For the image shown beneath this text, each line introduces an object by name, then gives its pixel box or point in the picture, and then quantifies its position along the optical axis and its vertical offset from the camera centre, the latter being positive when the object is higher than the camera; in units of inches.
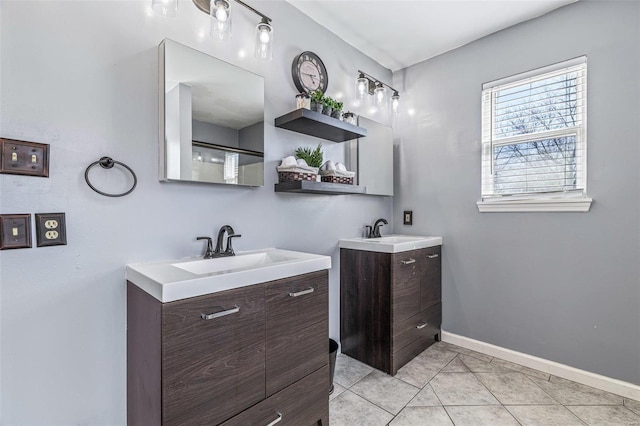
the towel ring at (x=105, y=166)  49.6 +7.8
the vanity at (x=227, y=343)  40.6 -21.5
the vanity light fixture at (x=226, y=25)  57.9 +39.1
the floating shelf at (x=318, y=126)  73.5 +23.5
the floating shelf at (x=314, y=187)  72.0 +6.1
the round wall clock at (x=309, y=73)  82.7 +41.1
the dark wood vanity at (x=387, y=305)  82.4 -29.0
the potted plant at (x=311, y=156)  82.4 +15.7
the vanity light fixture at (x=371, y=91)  94.5 +41.7
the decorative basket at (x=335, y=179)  84.0 +9.2
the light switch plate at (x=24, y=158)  42.6 +7.9
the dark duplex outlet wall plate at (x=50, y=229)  45.1 -3.1
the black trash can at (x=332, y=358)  71.4 -36.6
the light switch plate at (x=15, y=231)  42.3 -3.1
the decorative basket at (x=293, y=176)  75.3 +9.0
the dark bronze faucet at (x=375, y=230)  104.7 -7.2
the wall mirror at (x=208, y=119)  56.7 +19.9
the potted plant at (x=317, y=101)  77.1 +29.8
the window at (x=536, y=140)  81.4 +21.5
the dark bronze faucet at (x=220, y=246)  61.6 -7.8
